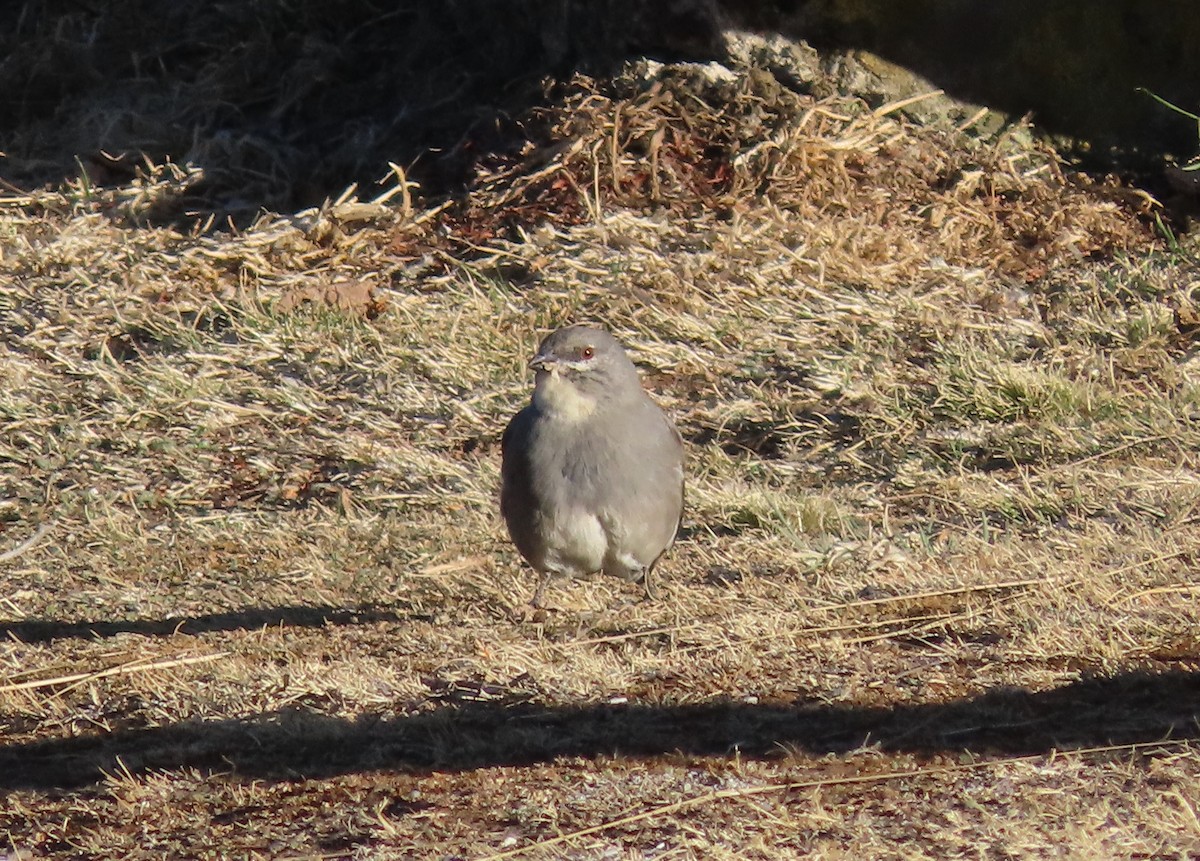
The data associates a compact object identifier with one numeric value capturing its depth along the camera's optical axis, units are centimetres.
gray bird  1023
